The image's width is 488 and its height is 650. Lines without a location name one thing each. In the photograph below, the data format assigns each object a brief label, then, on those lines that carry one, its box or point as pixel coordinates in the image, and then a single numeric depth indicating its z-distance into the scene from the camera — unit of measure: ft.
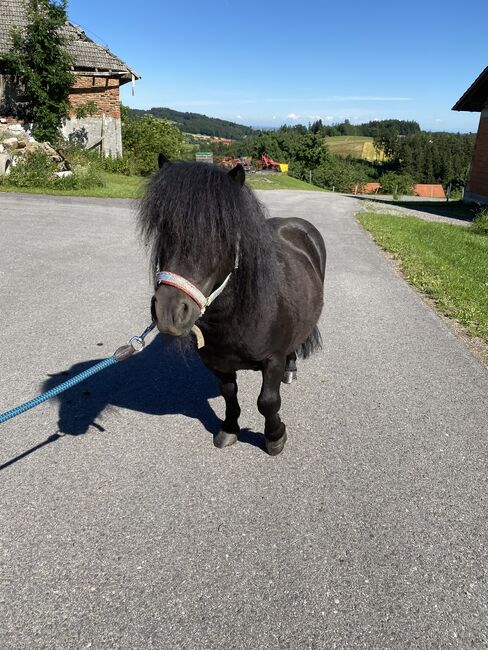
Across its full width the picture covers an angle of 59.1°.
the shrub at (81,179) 48.85
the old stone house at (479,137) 67.36
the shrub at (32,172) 46.65
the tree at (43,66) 54.90
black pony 6.07
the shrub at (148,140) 79.92
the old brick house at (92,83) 63.67
